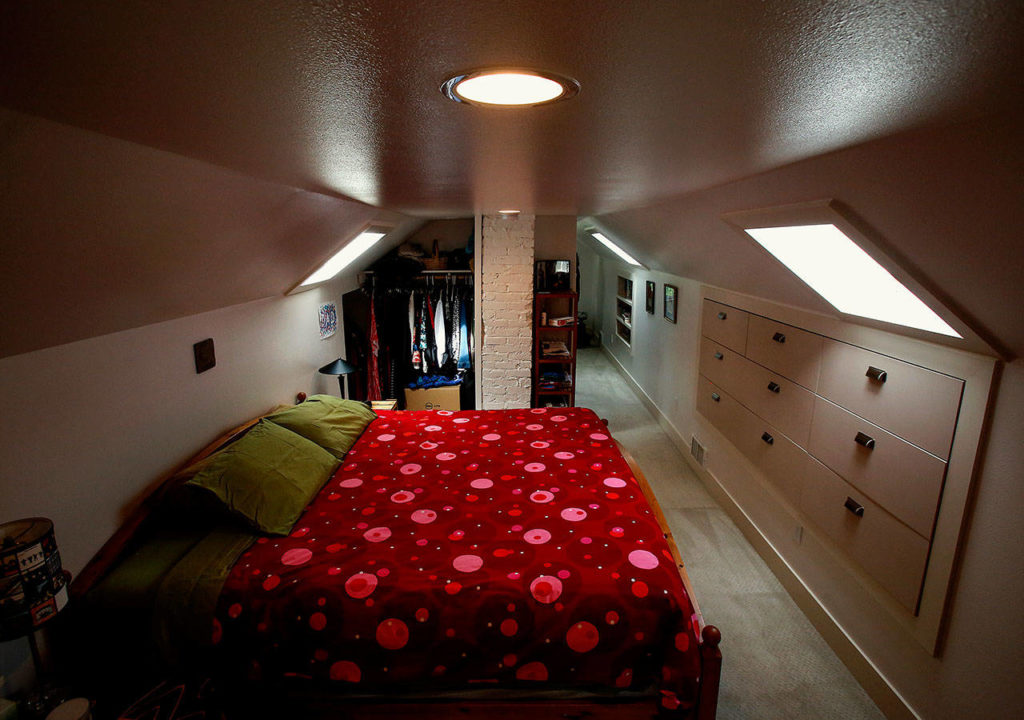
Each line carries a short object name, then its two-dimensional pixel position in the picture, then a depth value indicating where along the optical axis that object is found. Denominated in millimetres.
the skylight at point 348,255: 3990
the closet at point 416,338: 5219
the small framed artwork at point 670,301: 5004
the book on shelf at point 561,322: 4922
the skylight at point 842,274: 2275
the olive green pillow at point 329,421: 3090
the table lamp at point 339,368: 4051
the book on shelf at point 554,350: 4992
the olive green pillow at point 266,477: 2297
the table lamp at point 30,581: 1403
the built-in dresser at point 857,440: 2029
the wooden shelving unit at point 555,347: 4930
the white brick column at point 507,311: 4664
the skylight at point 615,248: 6176
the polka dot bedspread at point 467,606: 1919
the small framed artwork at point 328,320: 4430
